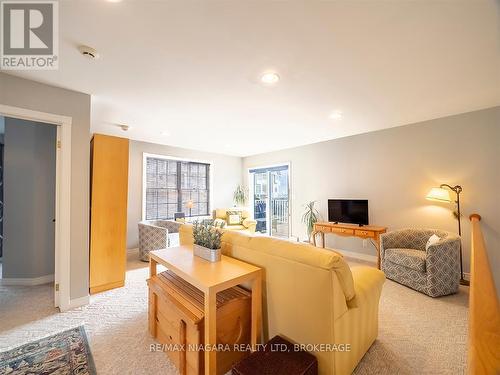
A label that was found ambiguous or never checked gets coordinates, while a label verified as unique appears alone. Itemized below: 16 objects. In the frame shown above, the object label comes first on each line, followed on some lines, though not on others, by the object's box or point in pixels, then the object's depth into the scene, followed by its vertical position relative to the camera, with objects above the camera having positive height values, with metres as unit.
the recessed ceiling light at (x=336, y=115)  3.21 +1.18
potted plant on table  1.92 -0.42
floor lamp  3.23 -0.06
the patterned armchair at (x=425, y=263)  2.76 -0.96
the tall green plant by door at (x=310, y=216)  4.95 -0.55
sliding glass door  6.04 -0.14
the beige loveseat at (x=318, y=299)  1.37 -0.75
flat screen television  4.07 -0.36
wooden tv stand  3.68 -0.69
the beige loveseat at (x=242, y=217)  5.58 -0.66
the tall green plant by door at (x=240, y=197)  6.68 -0.11
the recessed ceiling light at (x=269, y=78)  2.20 +1.20
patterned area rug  1.65 -1.32
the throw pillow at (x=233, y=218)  5.72 -0.64
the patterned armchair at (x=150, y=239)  3.99 -0.83
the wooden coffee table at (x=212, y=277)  1.40 -0.60
